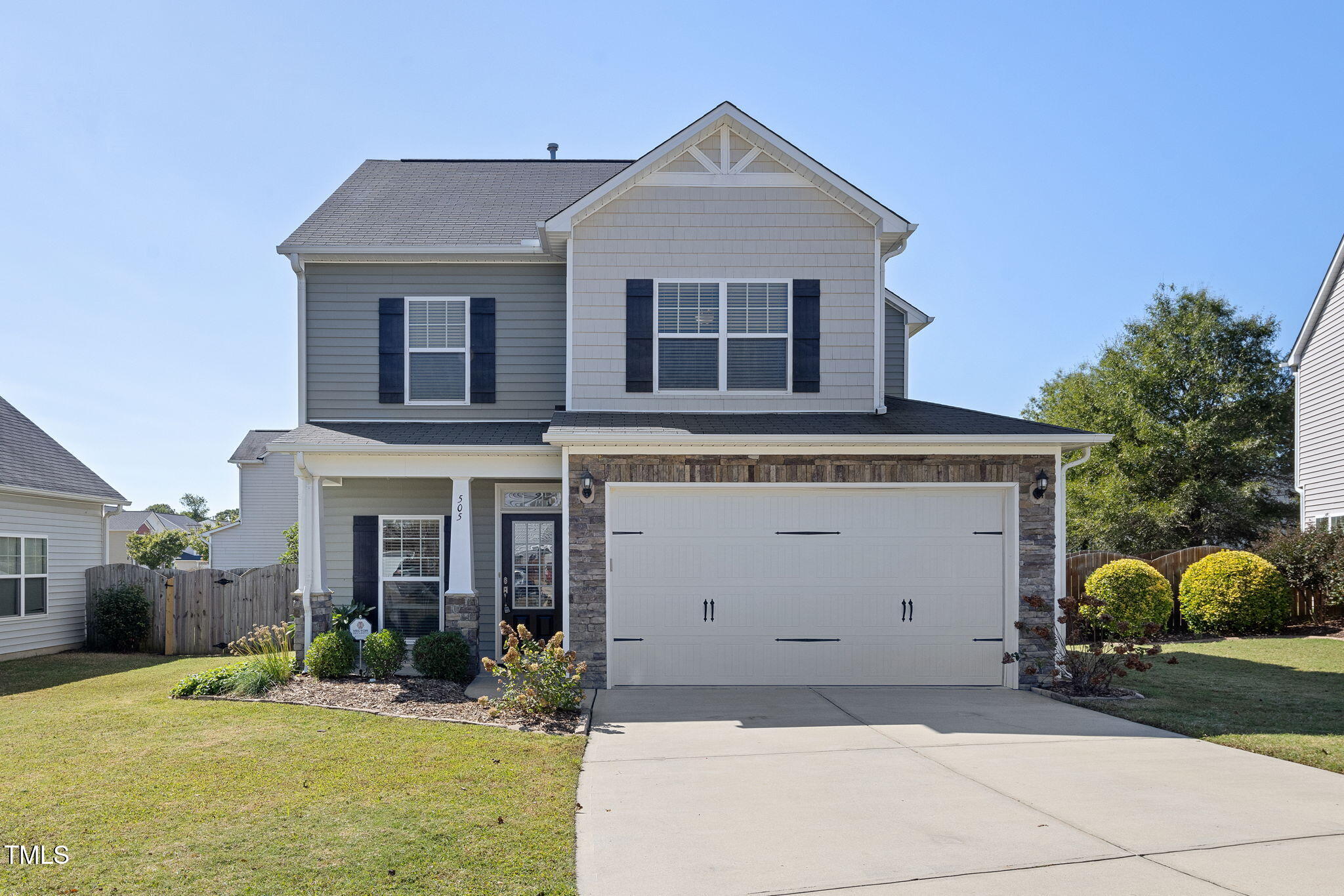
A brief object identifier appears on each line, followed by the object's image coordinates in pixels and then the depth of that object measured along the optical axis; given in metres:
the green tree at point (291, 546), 27.45
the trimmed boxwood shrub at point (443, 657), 10.16
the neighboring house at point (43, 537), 13.96
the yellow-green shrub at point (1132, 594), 15.38
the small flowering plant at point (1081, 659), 9.68
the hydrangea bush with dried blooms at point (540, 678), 8.33
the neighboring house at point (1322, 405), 18.41
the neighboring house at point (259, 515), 28.52
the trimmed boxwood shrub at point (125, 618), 14.95
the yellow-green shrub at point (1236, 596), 15.76
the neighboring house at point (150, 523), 54.41
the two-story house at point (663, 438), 10.16
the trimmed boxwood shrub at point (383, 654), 10.12
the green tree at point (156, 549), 43.12
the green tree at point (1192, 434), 27.27
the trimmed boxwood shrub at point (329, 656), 10.20
